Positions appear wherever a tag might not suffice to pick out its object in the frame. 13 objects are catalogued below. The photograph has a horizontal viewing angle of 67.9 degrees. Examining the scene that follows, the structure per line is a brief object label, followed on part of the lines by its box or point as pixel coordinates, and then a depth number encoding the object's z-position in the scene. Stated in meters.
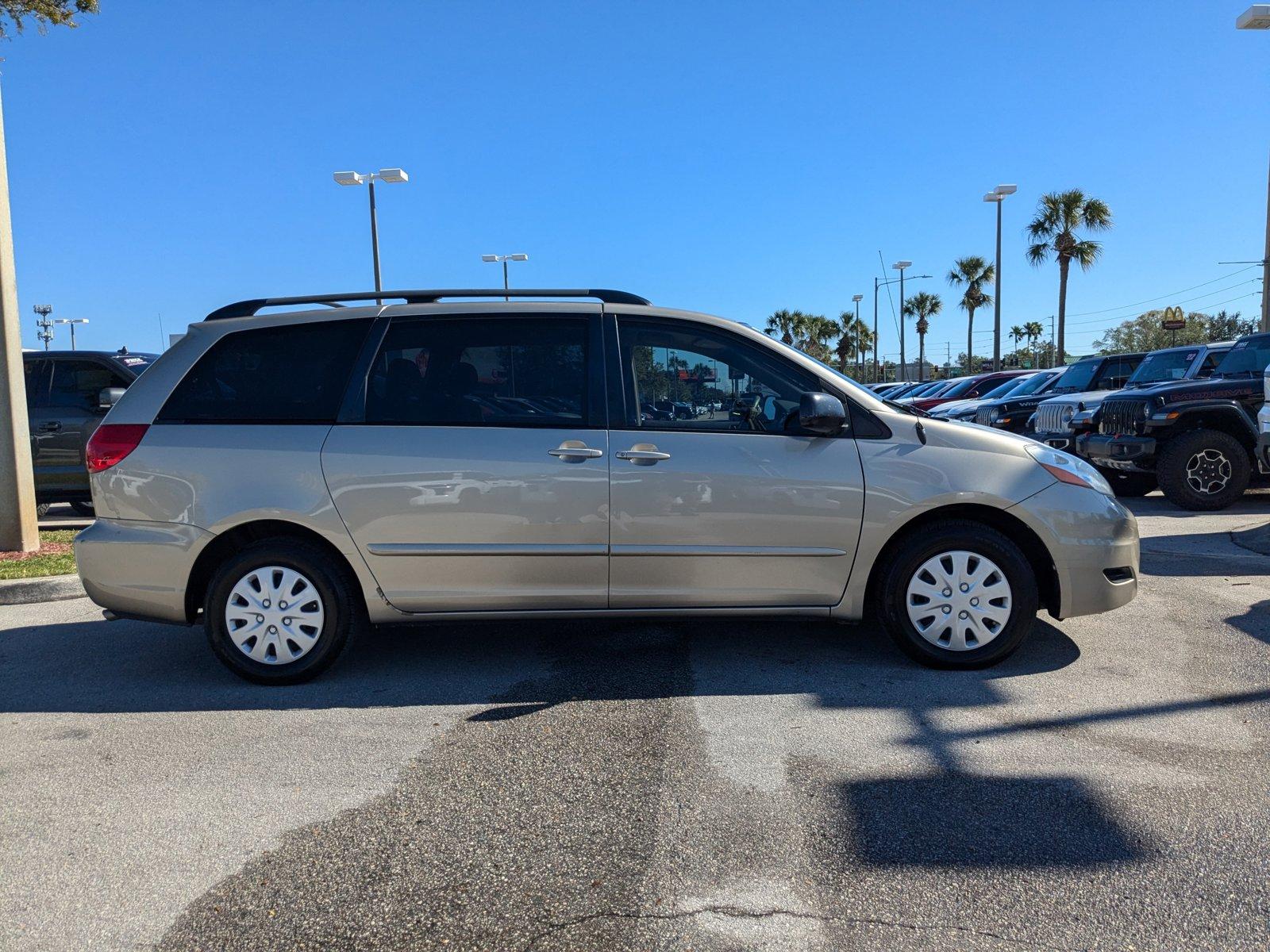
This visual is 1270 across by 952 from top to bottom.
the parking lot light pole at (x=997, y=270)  28.22
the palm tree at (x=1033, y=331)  98.06
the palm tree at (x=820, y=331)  74.81
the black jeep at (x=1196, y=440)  9.48
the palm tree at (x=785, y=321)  75.36
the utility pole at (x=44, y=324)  61.08
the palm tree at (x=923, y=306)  67.31
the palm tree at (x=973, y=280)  54.88
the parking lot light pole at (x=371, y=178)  20.33
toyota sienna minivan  4.44
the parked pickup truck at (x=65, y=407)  9.70
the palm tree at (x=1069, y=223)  34.00
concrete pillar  7.69
